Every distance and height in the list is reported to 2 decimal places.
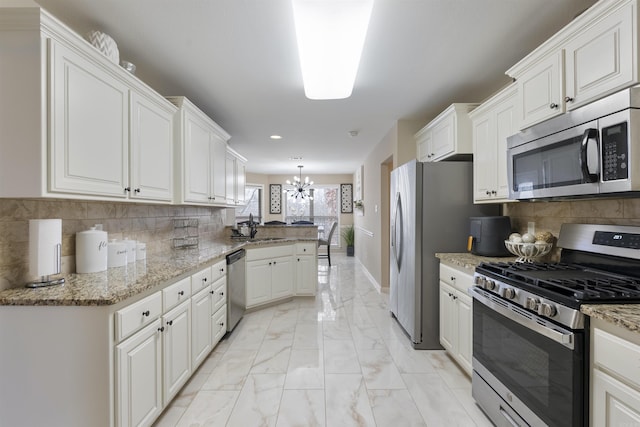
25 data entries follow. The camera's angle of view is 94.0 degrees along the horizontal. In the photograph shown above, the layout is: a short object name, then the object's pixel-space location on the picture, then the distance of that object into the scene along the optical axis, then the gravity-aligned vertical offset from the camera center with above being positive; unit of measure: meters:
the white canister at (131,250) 2.22 -0.28
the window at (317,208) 9.27 +0.15
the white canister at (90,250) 1.84 -0.23
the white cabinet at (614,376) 1.02 -0.60
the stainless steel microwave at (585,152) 1.26 +0.30
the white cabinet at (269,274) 3.73 -0.81
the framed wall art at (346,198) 9.05 +0.45
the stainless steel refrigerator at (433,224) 2.73 -0.11
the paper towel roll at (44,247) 1.47 -0.17
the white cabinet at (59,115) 1.35 +0.50
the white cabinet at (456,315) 2.18 -0.82
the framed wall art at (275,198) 9.26 +0.46
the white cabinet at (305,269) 4.32 -0.83
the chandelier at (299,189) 8.18 +0.70
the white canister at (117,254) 2.05 -0.29
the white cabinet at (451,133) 2.77 +0.78
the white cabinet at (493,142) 2.17 +0.57
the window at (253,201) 9.00 +0.36
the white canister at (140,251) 2.38 -0.31
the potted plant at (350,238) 8.42 -0.72
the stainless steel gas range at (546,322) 1.22 -0.53
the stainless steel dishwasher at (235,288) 2.99 -0.81
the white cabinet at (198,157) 2.59 +0.55
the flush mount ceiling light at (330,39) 1.50 +1.01
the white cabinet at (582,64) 1.30 +0.76
